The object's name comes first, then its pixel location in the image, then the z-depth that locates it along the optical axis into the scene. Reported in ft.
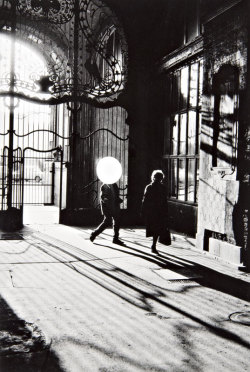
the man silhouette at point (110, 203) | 35.17
